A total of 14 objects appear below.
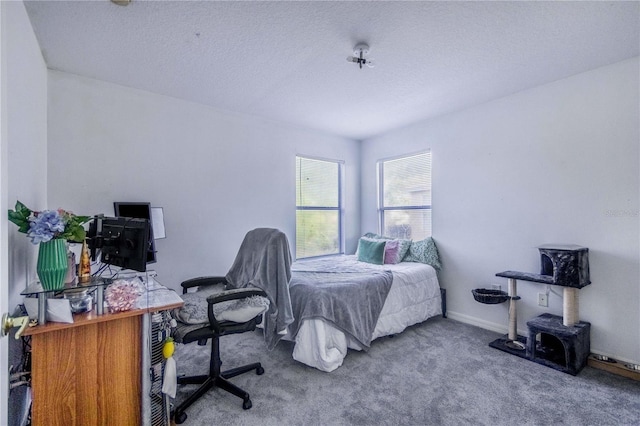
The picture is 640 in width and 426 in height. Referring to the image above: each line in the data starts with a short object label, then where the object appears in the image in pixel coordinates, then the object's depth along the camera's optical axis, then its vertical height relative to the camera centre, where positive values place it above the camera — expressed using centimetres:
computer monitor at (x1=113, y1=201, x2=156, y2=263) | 247 +2
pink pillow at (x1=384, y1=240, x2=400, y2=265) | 371 -50
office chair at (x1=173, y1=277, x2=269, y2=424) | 186 -78
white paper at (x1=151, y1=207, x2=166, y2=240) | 279 -9
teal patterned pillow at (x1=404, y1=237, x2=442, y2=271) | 362 -51
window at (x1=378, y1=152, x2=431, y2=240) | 395 +23
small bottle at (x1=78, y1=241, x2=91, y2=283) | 161 -29
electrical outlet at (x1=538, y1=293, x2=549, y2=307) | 281 -84
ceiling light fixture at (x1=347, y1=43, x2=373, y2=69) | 216 +121
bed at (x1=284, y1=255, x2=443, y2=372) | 239 -94
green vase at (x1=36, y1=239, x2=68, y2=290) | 136 -24
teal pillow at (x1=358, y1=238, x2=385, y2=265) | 374 -50
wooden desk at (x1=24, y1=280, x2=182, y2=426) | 130 -73
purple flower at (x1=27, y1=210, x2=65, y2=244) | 134 -6
